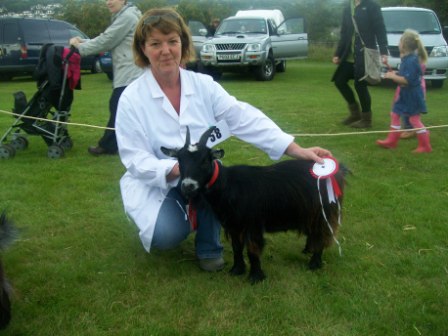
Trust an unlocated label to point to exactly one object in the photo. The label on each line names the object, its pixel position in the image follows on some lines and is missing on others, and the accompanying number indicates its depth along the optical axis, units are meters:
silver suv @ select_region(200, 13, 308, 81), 14.95
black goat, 3.29
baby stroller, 6.39
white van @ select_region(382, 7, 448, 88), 12.70
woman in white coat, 3.36
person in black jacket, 7.78
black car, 16.33
